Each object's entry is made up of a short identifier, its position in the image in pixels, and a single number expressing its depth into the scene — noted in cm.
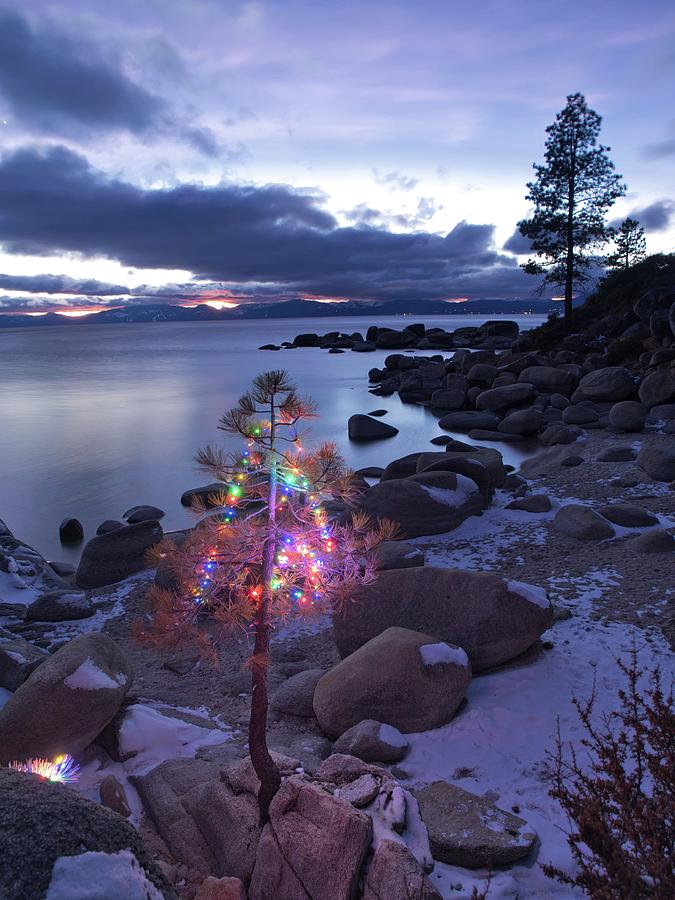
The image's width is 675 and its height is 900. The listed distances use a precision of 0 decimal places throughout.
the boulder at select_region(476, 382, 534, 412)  2615
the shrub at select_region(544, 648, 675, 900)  254
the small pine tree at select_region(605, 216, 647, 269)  4793
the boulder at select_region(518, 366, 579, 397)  2775
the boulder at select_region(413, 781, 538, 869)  410
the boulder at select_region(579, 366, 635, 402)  2409
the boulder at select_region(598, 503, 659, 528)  1065
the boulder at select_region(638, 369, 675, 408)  2147
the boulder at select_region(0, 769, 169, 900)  231
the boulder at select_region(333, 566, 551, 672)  677
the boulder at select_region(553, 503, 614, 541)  1039
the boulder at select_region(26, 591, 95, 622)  966
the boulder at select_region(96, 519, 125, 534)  1409
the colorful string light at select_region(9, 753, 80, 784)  328
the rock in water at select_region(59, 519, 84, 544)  1439
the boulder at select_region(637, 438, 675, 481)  1320
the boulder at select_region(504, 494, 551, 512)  1219
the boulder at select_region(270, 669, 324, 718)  651
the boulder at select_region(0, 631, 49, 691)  660
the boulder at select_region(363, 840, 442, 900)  343
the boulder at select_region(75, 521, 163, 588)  1125
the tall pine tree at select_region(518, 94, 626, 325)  3603
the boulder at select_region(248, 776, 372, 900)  361
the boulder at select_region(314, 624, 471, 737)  588
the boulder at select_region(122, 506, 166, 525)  1538
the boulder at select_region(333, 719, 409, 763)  545
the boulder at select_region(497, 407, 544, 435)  2261
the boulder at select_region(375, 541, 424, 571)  948
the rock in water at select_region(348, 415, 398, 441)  2572
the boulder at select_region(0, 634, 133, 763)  508
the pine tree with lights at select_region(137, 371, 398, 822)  410
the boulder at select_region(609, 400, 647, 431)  1920
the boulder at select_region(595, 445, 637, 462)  1552
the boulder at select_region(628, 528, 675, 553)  945
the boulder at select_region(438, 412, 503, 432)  2478
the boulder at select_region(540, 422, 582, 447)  1942
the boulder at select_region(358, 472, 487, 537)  1170
